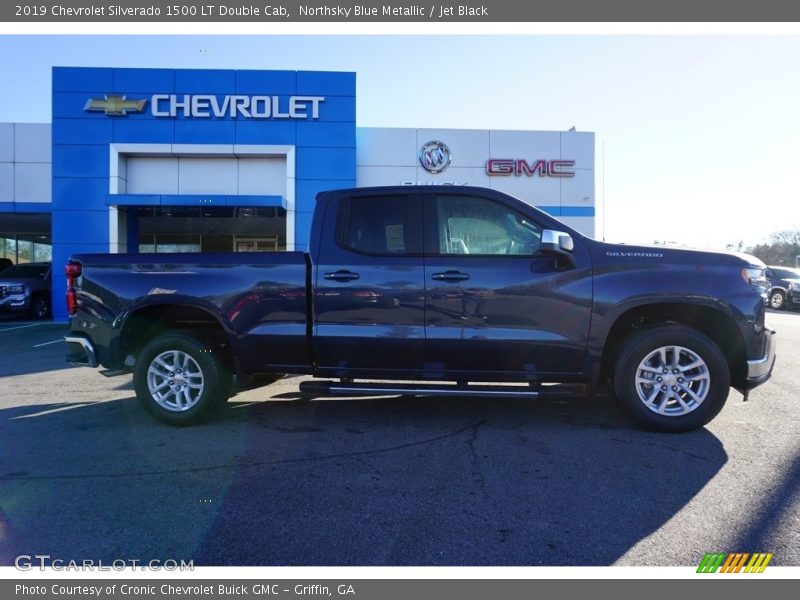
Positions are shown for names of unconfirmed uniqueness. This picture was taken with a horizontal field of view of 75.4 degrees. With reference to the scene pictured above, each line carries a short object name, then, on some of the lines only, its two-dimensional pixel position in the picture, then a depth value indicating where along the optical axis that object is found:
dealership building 15.41
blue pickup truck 4.41
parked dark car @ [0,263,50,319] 15.50
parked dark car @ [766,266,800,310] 20.17
